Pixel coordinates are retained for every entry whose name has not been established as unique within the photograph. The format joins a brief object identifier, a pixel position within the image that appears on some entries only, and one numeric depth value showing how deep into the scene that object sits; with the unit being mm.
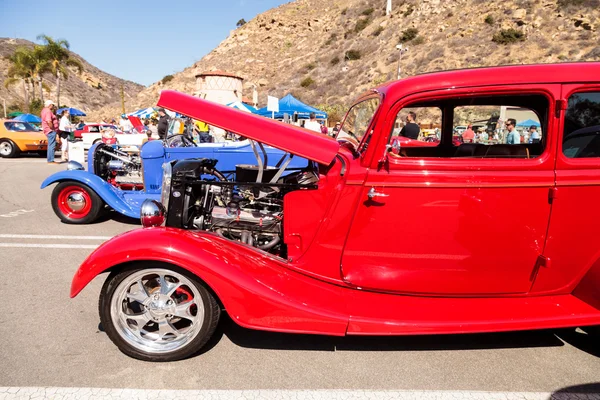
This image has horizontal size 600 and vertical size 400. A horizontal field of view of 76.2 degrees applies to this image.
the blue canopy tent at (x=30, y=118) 27794
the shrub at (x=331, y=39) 48466
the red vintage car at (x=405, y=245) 2377
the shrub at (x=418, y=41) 34094
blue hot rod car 5477
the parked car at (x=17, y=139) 14094
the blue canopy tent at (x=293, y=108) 17739
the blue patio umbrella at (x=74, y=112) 37072
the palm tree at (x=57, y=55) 39000
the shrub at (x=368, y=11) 48281
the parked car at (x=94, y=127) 19205
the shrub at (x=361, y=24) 45688
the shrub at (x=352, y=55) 39406
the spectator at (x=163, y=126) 7066
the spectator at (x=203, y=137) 8641
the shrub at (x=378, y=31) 41438
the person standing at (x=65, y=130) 12859
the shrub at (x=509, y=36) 28094
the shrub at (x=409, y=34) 35562
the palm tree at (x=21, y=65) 39656
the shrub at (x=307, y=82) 39200
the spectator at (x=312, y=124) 8911
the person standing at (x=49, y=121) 11031
